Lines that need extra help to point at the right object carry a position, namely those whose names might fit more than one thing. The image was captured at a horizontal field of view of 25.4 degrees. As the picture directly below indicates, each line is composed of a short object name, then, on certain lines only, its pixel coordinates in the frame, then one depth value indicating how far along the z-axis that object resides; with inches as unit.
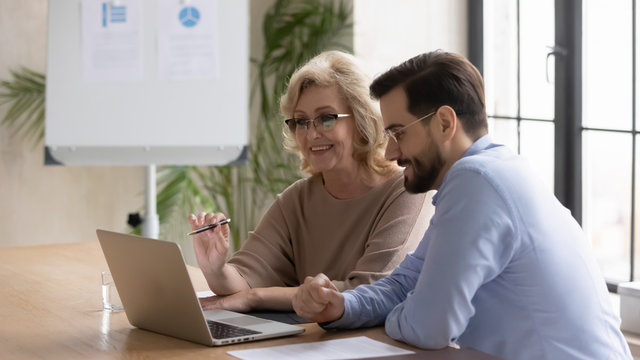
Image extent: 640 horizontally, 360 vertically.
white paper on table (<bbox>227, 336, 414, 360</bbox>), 105.3
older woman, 141.0
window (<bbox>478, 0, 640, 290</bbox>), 174.7
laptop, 111.8
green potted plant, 205.2
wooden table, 110.4
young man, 104.9
